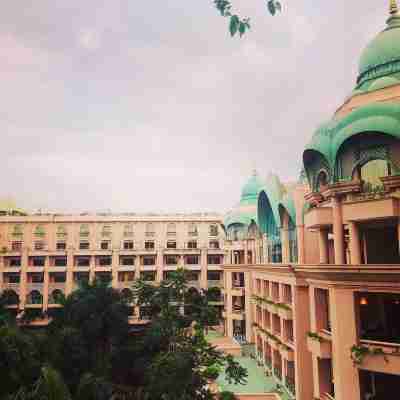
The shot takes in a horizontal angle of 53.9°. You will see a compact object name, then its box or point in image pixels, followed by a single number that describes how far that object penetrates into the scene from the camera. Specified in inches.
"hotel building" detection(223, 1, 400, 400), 667.4
